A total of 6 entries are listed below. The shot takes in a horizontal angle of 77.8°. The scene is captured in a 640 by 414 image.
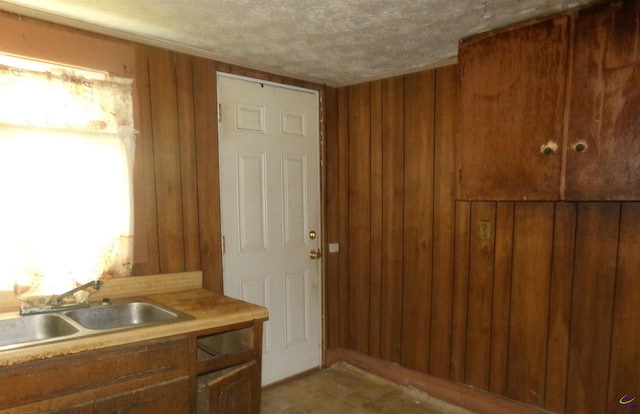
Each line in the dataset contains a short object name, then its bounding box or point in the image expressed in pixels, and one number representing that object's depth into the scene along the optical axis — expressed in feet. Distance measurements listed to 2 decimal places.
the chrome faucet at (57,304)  5.71
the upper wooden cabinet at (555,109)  5.24
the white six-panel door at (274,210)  8.39
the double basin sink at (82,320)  5.25
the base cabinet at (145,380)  4.46
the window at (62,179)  5.78
